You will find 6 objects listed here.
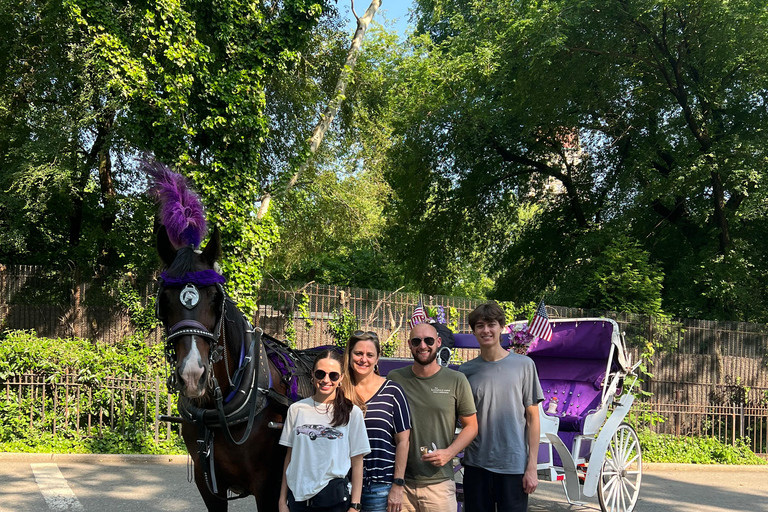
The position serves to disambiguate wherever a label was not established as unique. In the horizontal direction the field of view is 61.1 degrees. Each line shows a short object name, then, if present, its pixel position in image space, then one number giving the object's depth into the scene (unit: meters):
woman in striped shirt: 3.85
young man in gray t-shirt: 4.34
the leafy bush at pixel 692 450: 12.81
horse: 3.81
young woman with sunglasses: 3.65
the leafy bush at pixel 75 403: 10.34
